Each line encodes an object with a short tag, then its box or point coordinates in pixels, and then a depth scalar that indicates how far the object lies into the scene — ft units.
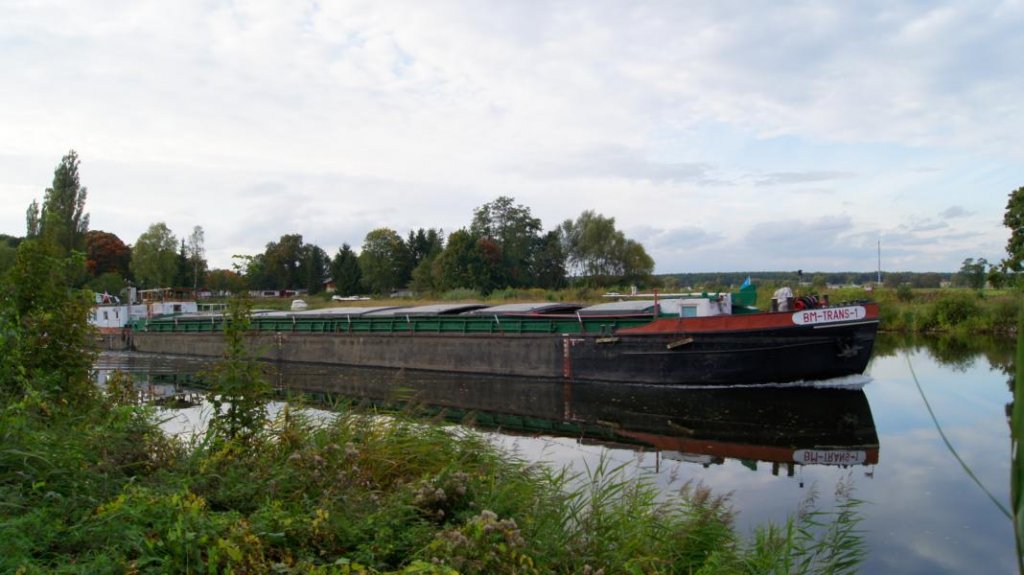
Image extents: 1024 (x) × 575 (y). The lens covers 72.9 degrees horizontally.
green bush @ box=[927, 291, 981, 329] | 97.76
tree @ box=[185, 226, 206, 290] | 208.03
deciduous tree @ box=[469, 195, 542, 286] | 214.90
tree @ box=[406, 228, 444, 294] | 204.03
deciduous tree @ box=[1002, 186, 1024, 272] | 94.72
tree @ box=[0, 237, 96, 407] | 19.04
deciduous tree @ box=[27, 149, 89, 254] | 156.04
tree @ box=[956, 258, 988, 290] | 103.50
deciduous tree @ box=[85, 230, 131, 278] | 221.66
